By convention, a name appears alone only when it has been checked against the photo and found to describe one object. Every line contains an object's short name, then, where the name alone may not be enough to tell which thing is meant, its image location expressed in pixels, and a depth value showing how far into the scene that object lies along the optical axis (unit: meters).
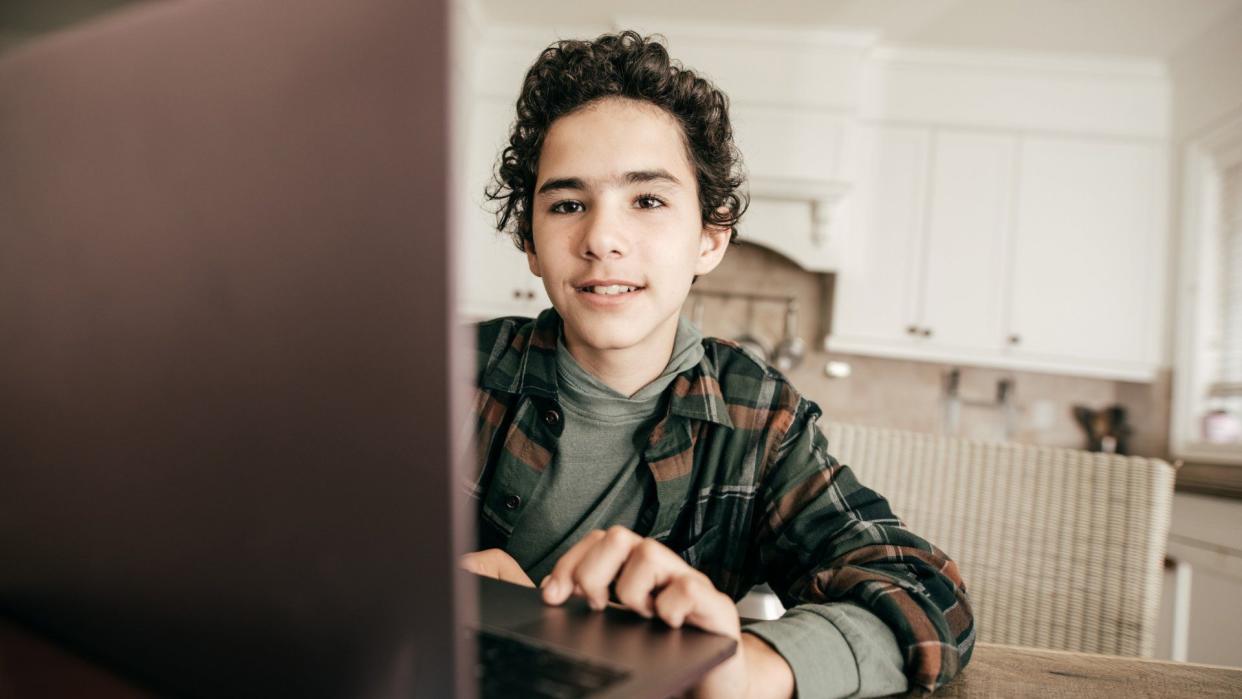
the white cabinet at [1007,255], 3.28
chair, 0.95
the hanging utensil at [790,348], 3.55
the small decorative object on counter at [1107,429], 3.35
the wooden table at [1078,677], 0.56
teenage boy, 0.86
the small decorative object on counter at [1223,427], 2.69
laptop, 0.21
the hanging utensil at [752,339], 3.56
